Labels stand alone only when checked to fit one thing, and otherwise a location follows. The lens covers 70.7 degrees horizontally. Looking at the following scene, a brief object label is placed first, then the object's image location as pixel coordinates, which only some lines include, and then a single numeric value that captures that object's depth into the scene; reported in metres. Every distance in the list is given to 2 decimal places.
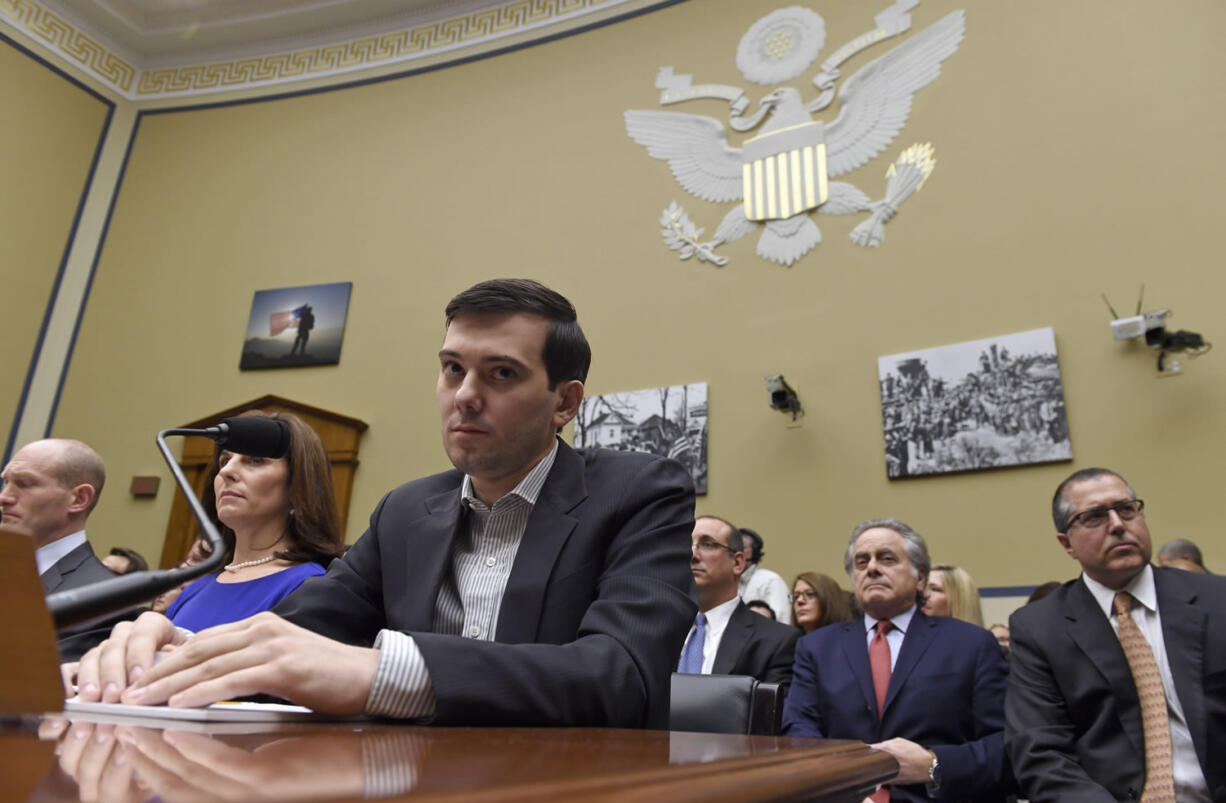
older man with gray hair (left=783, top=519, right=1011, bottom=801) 2.64
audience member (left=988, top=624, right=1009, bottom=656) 4.75
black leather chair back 1.72
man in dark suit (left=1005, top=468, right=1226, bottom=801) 2.32
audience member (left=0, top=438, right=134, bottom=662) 2.49
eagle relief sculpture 6.74
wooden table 0.41
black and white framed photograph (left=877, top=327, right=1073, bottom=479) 5.59
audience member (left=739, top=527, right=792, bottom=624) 5.34
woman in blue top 2.31
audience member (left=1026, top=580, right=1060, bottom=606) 4.34
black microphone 1.32
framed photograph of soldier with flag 8.36
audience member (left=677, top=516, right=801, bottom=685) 3.47
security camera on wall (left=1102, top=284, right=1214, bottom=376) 5.20
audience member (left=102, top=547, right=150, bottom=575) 5.22
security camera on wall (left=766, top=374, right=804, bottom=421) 6.26
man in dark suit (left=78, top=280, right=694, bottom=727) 1.01
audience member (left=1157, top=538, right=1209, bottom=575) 4.69
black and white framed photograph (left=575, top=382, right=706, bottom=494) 6.73
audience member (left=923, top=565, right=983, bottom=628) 4.58
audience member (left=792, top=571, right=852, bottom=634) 4.70
